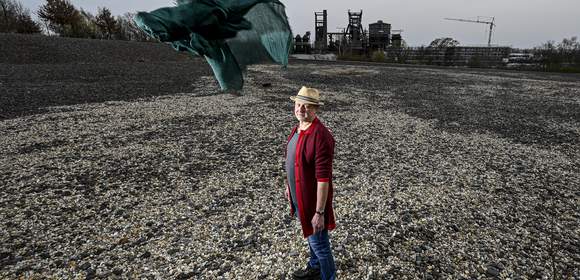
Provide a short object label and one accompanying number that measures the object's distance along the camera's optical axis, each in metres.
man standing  2.29
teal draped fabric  1.52
